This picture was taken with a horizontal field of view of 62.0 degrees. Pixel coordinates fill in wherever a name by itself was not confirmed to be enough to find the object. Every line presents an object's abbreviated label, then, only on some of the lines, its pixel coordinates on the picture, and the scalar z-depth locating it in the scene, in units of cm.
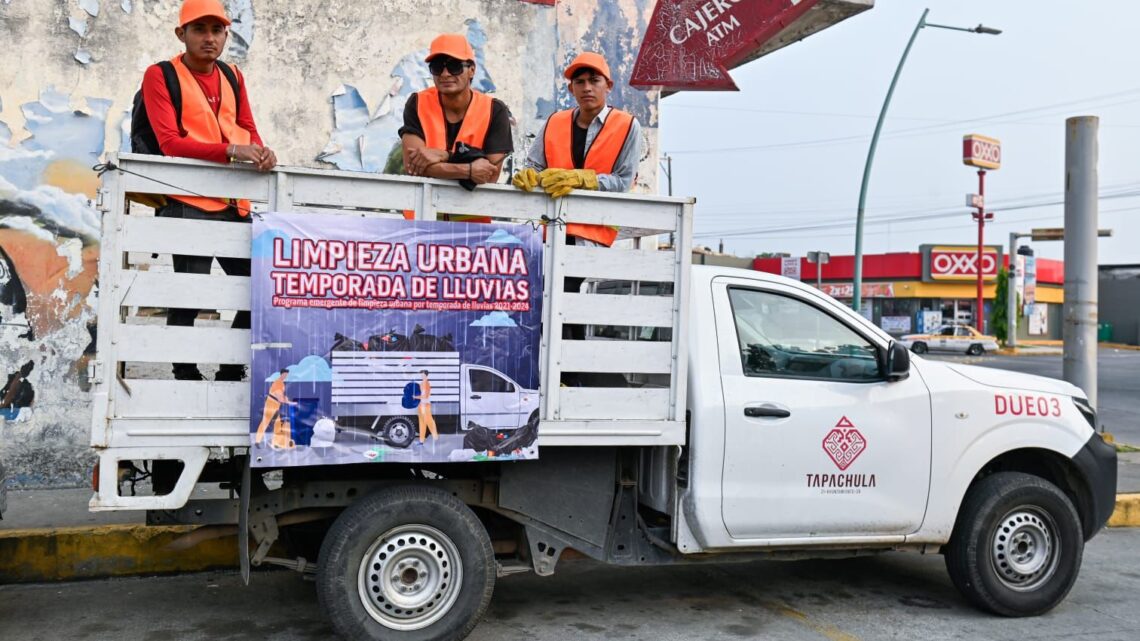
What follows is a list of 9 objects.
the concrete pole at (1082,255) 972
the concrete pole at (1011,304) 4100
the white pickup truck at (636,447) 405
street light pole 1742
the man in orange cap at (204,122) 418
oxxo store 4862
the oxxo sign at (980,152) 4662
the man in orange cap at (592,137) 529
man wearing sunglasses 492
